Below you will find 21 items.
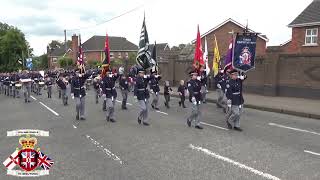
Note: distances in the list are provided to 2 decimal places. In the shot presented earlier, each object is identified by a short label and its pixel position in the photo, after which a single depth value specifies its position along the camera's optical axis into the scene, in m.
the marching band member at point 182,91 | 18.23
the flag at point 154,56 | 16.03
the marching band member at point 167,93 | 18.55
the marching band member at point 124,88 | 17.98
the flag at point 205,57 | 19.70
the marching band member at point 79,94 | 14.77
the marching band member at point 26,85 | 22.97
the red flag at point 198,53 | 14.88
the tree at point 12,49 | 82.56
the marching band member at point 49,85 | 26.07
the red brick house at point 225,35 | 42.47
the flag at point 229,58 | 16.39
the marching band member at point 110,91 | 14.12
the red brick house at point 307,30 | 30.14
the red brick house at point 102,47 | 81.62
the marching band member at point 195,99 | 12.34
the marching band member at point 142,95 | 13.29
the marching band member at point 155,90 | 17.50
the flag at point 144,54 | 15.12
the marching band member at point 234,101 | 12.09
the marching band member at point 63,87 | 20.61
